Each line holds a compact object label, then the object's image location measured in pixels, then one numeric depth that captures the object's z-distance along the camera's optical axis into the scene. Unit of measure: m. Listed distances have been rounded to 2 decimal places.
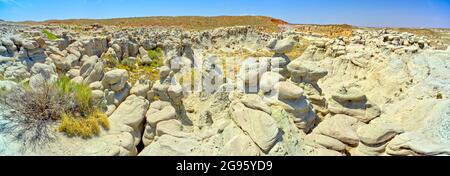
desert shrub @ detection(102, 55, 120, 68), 12.16
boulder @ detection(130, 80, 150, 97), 6.30
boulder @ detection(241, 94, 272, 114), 4.80
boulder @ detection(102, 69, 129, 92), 6.04
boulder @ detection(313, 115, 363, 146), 4.71
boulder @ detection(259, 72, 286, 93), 5.39
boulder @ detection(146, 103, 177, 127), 5.51
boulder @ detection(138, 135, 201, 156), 4.28
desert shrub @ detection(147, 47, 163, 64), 13.56
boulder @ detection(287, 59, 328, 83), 6.32
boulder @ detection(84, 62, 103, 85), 6.36
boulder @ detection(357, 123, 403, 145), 4.47
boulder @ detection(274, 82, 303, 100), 5.05
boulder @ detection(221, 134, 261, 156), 4.16
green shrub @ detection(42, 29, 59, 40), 14.04
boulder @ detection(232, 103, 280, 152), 4.24
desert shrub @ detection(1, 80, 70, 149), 4.26
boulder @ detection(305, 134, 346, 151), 4.60
